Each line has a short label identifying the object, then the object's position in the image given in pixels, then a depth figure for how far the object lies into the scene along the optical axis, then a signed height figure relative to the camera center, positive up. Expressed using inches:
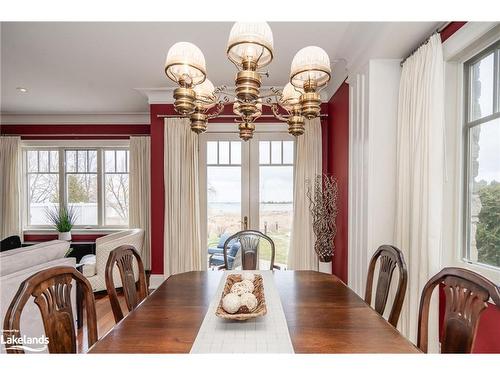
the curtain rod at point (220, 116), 144.0 +37.0
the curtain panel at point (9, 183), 189.3 +1.7
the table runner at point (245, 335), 38.7 -23.4
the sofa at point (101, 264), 134.2 -40.2
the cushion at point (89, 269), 134.0 -41.9
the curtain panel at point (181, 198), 144.1 -7.0
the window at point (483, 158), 63.1 +6.7
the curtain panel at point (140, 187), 185.3 -1.3
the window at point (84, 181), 197.9 +3.1
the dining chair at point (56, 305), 37.5 -18.5
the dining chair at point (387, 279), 54.0 -20.7
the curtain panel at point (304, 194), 141.8 -5.0
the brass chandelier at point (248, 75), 43.8 +21.7
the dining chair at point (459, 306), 38.6 -18.7
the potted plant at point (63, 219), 187.2 -24.2
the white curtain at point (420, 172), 71.0 +3.5
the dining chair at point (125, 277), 56.9 -21.2
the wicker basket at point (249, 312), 43.6 -21.3
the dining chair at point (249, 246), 91.9 -21.1
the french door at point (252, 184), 147.8 +0.4
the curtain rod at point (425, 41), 71.4 +41.4
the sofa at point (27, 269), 69.2 -23.7
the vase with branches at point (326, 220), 124.5 -16.4
